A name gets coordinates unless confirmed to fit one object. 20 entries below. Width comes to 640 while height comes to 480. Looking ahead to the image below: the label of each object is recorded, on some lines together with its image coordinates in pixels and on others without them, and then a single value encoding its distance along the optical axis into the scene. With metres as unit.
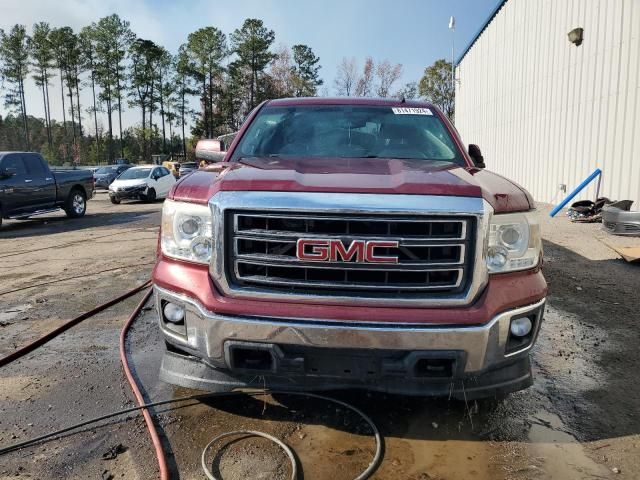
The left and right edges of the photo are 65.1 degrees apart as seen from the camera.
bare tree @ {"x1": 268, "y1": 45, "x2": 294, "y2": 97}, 58.94
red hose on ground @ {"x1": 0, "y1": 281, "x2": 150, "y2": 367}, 3.64
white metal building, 10.75
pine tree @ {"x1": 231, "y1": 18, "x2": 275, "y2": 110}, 56.81
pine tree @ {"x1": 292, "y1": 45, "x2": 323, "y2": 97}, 60.62
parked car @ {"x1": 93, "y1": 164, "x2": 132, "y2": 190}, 29.67
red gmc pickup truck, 2.27
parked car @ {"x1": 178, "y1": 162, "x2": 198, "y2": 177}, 29.23
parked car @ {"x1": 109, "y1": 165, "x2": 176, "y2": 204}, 18.77
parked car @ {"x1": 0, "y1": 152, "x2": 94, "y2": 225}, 11.76
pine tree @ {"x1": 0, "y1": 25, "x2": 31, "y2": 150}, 55.72
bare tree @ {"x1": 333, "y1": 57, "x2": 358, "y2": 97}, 50.72
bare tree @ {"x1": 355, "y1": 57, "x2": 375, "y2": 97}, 50.31
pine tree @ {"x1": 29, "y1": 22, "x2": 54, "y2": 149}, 56.47
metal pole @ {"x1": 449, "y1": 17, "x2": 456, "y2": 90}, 28.91
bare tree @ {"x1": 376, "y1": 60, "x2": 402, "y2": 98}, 50.81
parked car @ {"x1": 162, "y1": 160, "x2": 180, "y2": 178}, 30.39
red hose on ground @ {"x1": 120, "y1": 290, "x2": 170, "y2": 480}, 2.27
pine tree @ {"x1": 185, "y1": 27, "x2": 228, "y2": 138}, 58.62
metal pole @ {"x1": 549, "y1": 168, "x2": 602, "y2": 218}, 11.58
